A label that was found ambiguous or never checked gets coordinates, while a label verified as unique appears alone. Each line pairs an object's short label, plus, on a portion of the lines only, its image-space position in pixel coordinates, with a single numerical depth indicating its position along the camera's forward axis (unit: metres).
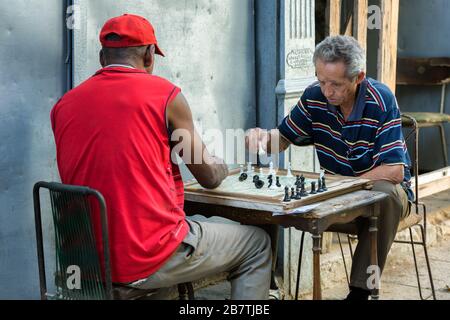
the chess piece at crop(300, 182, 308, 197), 3.61
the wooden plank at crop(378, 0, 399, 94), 6.50
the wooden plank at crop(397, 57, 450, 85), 7.86
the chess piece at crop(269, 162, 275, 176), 4.01
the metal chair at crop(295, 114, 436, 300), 4.38
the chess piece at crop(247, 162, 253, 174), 4.23
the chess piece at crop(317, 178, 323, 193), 3.70
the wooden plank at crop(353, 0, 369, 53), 6.09
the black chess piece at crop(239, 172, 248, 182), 4.04
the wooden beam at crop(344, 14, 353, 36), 6.37
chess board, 3.52
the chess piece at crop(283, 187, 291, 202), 3.50
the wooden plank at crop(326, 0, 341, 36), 5.82
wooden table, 3.44
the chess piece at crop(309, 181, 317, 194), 3.67
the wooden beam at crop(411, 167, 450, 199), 7.01
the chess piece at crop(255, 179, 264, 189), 3.82
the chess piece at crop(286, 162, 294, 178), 4.07
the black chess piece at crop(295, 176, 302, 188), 3.72
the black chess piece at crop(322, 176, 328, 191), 3.73
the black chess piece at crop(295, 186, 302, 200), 3.54
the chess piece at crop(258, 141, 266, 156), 4.48
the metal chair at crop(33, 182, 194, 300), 3.12
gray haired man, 4.11
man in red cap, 3.18
